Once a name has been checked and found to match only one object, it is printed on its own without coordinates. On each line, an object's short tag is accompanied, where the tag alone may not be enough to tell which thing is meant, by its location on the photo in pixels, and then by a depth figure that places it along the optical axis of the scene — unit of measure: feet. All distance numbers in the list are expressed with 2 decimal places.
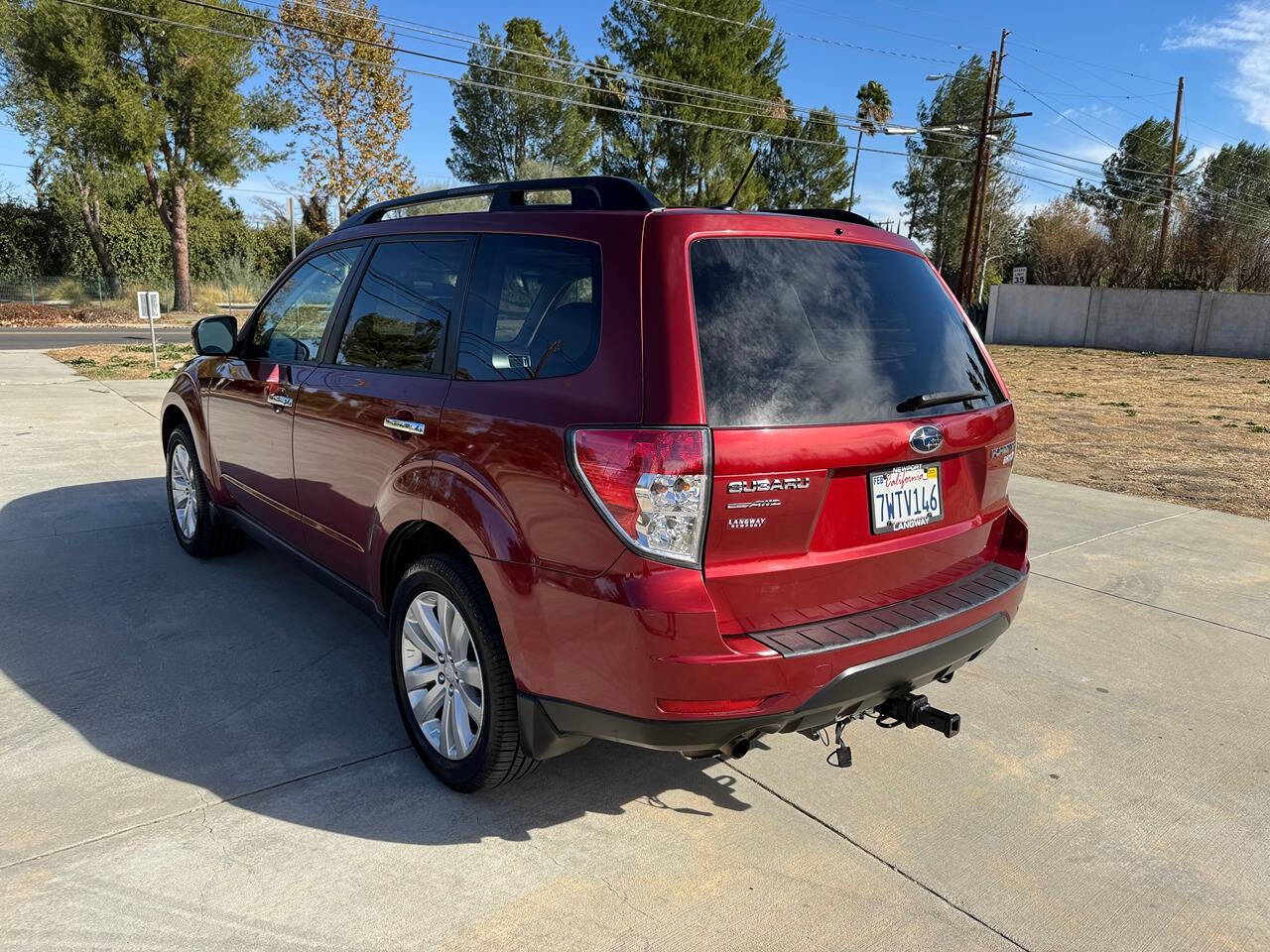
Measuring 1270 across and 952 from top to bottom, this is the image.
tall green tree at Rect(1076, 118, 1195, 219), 175.44
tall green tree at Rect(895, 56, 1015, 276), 163.53
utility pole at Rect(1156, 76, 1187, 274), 106.93
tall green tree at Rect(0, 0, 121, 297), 89.30
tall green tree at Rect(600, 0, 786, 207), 121.80
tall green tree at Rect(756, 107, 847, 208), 167.12
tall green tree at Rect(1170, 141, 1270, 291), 102.83
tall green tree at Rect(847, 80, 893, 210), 175.73
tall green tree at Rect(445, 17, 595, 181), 135.13
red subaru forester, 7.34
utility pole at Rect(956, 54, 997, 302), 93.18
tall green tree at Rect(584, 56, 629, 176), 123.54
